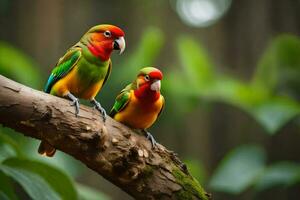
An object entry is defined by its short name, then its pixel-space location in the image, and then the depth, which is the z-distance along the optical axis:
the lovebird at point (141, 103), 5.65
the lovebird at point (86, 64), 5.65
